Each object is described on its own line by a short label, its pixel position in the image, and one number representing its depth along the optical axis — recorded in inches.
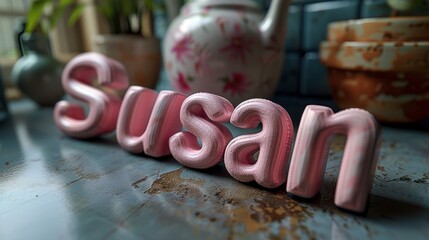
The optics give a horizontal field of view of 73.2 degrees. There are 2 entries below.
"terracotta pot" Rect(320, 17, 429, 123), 19.9
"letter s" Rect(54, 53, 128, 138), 20.1
